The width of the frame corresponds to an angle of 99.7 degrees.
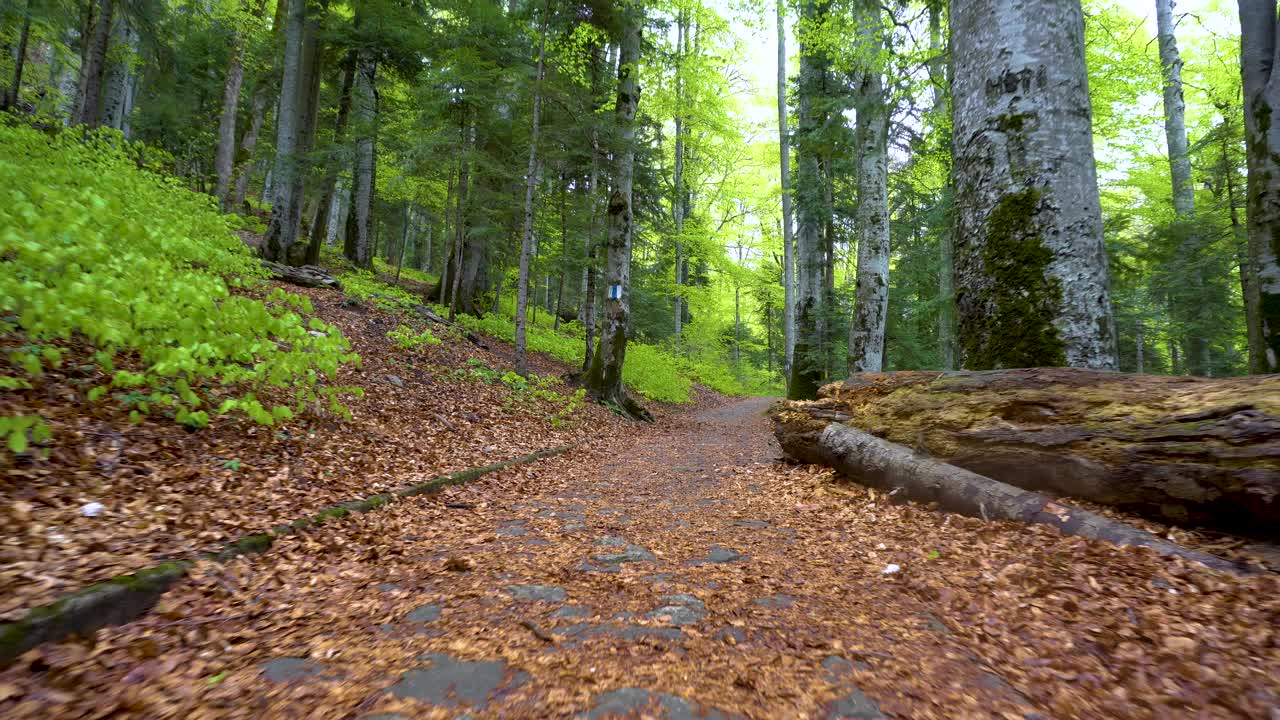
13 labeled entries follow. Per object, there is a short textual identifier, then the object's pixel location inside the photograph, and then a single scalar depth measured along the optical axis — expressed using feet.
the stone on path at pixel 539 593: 9.44
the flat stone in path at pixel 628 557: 11.59
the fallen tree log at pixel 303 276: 37.19
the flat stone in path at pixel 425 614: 8.63
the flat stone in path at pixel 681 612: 8.45
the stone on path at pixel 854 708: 5.85
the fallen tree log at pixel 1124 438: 9.10
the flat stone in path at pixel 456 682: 6.34
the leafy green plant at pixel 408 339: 31.99
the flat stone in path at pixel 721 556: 11.36
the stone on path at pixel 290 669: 6.77
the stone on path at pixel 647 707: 5.92
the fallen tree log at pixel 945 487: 9.57
